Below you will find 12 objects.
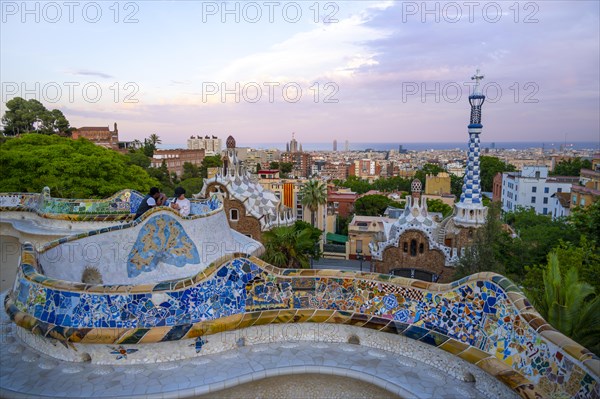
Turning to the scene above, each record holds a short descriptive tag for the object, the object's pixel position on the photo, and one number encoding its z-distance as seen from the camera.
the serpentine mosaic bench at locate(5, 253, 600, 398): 3.75
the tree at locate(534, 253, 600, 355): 4.99
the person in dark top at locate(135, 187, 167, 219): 7.96
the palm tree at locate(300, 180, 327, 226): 33.88
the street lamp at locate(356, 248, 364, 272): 31.55
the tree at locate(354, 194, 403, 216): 45.91
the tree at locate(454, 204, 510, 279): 14.99
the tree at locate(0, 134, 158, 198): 20.61
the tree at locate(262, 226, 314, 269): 17.47
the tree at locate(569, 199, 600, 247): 13.90
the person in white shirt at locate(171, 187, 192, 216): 8.34
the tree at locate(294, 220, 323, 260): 23.53
